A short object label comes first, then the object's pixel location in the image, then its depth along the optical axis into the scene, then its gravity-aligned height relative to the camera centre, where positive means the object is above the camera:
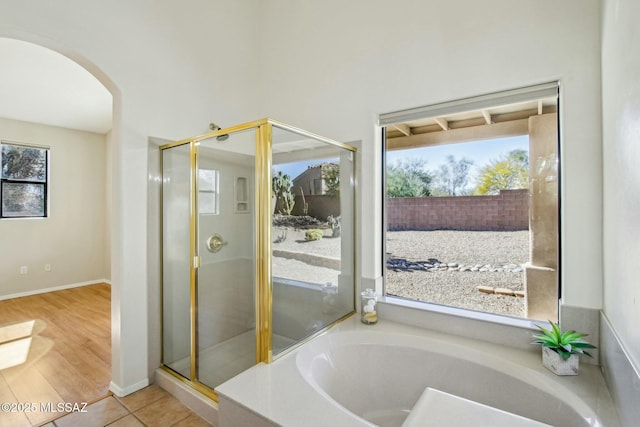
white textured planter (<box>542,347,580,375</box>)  1.45 -0.74
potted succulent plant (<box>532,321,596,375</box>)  1.45 -0.67
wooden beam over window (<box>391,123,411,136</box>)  2.25 +0.63
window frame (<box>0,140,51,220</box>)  4.34 +0.50
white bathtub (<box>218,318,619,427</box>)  1.27 -0.83
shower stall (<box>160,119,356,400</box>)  1.87 -0.24
